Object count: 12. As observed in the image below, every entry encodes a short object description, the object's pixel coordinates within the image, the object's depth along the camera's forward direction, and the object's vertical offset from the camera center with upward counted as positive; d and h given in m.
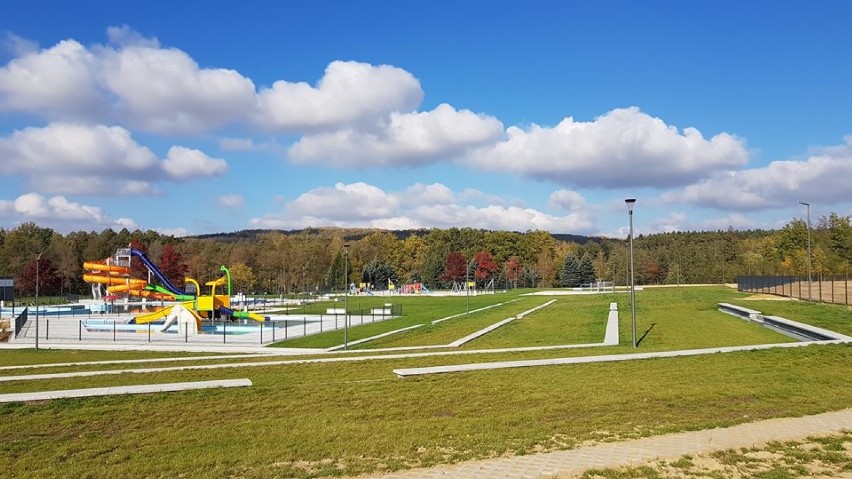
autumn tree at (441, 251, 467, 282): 116.81 -1.16
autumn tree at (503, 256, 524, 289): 117.75 -1.85
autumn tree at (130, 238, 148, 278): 82.68 -0.78
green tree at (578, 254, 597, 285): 110.69 -2.02
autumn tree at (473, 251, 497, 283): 116.19 -0.80
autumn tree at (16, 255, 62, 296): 89.56 -1.94
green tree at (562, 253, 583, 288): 111.00 -2.38
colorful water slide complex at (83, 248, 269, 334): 40.00 -2.61
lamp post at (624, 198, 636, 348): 20.72 +1.98
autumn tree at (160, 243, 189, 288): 87.62 -0.41
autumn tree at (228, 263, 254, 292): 103.61 -2.42
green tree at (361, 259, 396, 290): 124.50 -2.44
